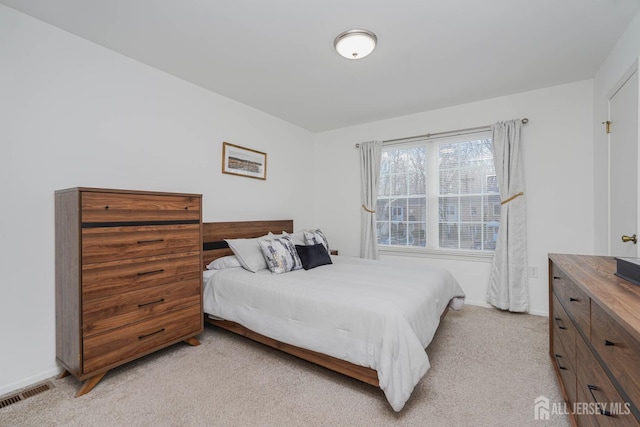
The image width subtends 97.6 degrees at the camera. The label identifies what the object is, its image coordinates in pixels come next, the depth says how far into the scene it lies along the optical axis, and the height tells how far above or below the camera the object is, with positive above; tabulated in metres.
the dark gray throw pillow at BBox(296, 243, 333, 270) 2.97 -0.45
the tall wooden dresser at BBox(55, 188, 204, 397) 1.84 -0.45
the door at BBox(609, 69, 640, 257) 2.03 +0.37
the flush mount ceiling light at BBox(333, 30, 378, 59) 2.12 +1.34
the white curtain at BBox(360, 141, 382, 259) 4.13 +0.31
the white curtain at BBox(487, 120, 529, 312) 3.19 -0.16
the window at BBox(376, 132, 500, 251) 3.48 +0.26
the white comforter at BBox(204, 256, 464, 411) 1.65 -0.70
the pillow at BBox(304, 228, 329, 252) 3.34 -0.29
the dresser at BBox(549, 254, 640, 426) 0.81 -0.48
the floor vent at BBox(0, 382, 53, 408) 1.76 -1.18
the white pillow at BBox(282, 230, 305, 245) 3.46 -0.30
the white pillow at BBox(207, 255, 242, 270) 2.88 -0.51
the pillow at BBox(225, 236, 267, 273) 2.77 -0.40
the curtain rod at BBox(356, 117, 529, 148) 3.39 +1.06
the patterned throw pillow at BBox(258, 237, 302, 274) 2.76 -0.41
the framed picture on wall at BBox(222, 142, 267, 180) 3.38 +0.68
